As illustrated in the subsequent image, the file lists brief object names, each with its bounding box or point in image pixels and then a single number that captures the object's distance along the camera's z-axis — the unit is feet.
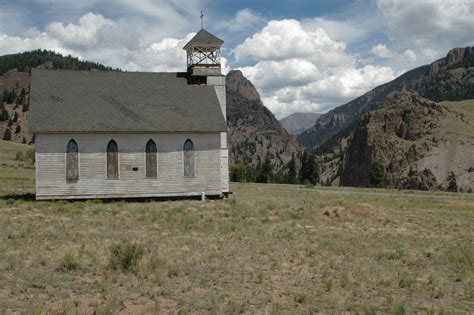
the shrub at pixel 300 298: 37.78
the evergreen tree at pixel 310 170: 398.21
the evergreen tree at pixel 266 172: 399.44
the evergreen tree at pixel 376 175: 396.78
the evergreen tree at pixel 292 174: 395.75
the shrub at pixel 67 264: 43.91
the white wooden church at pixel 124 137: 100.12
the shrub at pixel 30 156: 298.35
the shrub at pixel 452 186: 406.25
